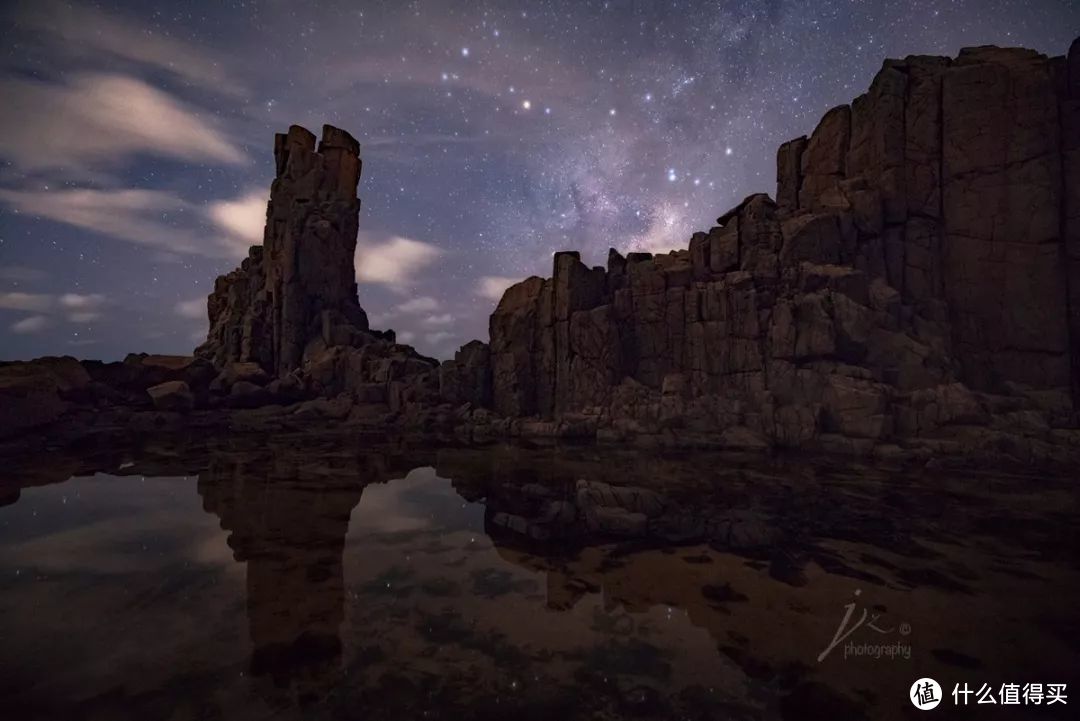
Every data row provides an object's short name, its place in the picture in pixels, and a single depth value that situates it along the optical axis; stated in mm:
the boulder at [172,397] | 32344
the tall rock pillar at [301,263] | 45969
